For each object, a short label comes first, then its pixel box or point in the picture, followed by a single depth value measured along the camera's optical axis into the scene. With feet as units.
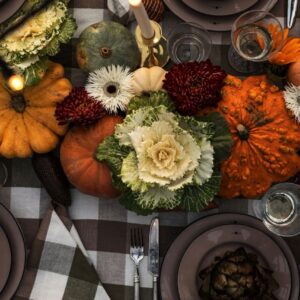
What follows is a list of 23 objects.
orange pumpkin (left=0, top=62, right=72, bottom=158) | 3.46
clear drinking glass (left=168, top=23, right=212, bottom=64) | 3.58
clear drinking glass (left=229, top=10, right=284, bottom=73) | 3.41
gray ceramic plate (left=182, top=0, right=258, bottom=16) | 3.53
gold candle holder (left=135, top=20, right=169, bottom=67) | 3.54
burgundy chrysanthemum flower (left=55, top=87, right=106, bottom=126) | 3.25
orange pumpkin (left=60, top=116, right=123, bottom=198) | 3.44
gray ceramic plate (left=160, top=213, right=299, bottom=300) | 3.48
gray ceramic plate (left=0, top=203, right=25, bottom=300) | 3.58
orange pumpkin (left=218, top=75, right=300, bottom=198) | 3.31
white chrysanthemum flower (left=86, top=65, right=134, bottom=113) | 3.32
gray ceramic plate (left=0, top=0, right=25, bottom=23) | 3.34
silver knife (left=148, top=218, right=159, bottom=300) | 3.57
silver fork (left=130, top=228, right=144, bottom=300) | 3.62
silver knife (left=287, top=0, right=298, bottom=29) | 3.56
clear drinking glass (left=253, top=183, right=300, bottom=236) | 3.52
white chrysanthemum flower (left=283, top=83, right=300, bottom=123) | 3.34
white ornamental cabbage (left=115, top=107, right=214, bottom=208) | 2.86
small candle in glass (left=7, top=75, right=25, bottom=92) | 3.38
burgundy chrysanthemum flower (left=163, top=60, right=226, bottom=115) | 3.08
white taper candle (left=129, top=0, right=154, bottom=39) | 2.86
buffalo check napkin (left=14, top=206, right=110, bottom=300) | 3.59
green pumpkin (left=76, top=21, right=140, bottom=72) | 3.43
